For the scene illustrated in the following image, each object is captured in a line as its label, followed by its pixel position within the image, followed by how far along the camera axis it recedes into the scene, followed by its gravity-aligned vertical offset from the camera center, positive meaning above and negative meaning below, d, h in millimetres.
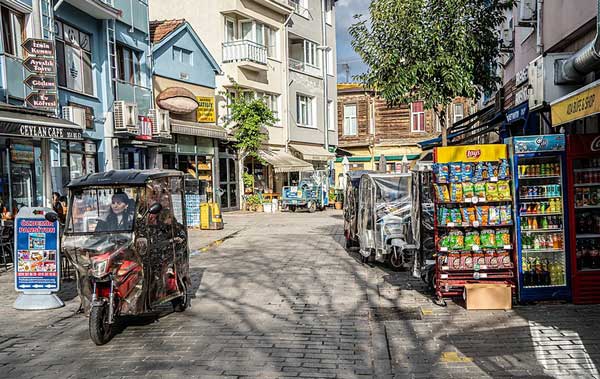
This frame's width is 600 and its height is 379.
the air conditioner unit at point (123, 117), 18719 +2681
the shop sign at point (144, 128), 19922 +2465
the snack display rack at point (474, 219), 7934 -479
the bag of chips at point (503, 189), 7930 -67
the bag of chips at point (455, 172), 8023 +198
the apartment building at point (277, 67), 28078 +6905
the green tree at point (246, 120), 27203 +3579
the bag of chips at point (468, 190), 7957 -65
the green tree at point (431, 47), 10602 +2690
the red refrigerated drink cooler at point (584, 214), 7719 -460
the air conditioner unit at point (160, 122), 20766 +2778
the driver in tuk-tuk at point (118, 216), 7117 -232
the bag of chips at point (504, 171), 7938 +185
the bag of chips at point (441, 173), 8031 +192
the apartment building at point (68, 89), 13305 +3154
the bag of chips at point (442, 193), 8031 -93
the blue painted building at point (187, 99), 23016 +4053
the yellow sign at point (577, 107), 6043 +868
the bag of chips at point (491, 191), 7939 -89
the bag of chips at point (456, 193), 7984 -101
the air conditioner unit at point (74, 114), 15968 +2443
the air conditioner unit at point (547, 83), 10133 +1818
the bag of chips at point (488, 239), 7949 -764
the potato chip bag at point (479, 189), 7953 -58
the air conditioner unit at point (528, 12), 12344 +3780
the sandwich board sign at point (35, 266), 8672 -1002
